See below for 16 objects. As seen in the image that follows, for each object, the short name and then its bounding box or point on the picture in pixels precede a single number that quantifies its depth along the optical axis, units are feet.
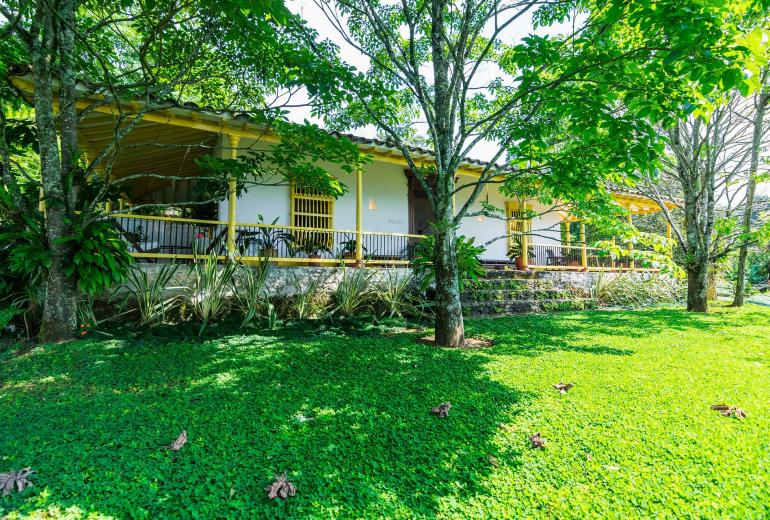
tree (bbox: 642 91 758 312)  27.71
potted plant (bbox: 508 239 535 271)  35.70
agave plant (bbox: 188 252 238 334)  17.87
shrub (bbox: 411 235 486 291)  18.40
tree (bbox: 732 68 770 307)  27.99
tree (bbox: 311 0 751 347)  8.51
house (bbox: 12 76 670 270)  21.68
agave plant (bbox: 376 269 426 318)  22.15
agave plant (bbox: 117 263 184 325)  16.98
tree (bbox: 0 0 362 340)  12.82
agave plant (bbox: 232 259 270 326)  18.69
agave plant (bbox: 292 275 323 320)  20.86
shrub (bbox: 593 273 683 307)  33.94
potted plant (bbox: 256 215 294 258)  22.99
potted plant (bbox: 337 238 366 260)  27.83
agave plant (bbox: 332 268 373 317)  21.53
